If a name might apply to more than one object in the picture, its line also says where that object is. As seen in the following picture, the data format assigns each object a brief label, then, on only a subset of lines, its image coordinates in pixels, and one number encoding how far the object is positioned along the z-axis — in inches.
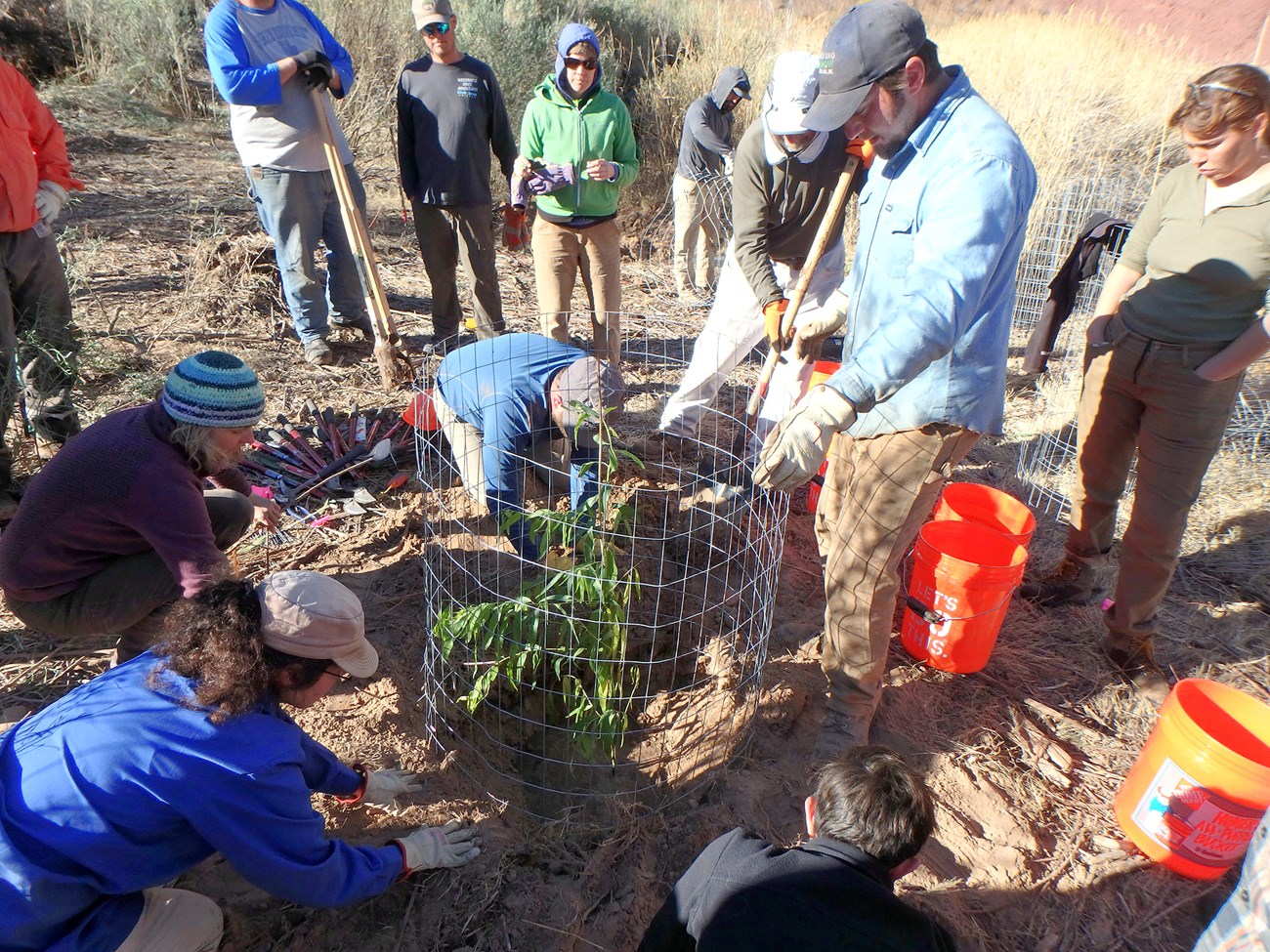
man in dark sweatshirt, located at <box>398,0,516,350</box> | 189.6
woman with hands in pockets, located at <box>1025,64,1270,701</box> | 97.0
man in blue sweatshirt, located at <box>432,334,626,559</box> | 123.5
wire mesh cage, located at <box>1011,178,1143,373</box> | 217.2
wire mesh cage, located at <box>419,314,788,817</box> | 101.3
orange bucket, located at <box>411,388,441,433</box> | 157.4
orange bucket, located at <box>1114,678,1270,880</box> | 85.3
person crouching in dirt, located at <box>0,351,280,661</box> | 89.5
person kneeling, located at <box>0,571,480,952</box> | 63.2
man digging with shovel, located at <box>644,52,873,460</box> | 139.6
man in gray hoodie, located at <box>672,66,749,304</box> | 253.3
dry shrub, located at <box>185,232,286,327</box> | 216.5
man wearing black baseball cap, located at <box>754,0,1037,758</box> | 78.0
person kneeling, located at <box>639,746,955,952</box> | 58.1
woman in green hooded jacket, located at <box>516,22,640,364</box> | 182.1
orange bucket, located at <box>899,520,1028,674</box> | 108.7
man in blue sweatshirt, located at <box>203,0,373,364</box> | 169.8
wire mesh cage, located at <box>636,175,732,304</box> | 266.8
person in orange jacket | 139.5
